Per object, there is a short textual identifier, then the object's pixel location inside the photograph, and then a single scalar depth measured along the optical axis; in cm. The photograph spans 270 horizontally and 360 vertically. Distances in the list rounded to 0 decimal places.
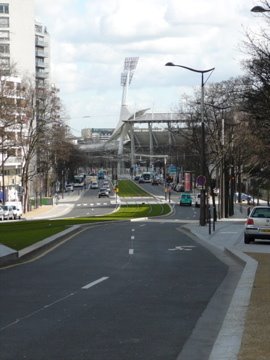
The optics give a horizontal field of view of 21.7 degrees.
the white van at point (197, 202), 10088
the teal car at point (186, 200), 10288
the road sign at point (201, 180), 4212
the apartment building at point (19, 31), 13175
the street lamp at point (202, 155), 4481
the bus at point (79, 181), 16868
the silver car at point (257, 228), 3058
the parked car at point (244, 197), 11465
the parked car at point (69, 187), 15525
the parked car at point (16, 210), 7244
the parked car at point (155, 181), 17525
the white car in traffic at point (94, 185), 16290
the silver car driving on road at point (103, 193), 12429
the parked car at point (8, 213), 7119
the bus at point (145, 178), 18738
